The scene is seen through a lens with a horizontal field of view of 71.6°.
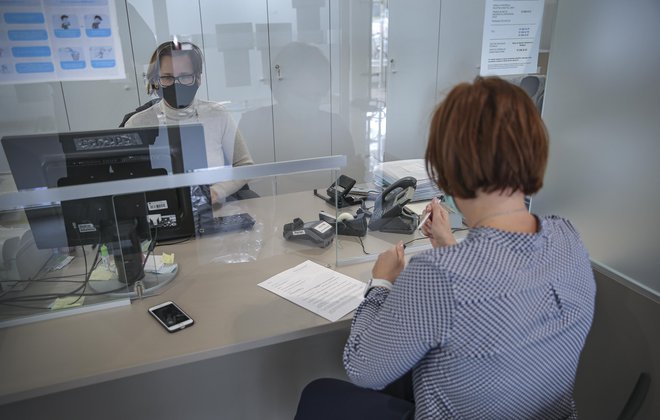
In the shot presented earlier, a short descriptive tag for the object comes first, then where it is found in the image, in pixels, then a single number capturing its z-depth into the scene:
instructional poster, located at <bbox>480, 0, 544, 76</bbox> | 1.73
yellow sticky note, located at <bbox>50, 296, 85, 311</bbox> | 1.29
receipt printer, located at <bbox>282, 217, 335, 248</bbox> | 1.64
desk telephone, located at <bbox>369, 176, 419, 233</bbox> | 1.78
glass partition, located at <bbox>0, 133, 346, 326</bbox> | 1.31
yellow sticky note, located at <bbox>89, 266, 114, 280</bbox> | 1.39
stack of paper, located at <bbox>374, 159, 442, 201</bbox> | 1.91
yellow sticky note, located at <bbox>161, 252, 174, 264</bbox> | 1.51
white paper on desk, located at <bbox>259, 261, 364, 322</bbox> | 1.28
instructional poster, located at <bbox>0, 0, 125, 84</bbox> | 1.57
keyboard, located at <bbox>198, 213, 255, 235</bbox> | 1.70
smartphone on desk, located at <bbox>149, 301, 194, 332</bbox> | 1.19
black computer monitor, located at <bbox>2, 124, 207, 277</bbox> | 1.33
